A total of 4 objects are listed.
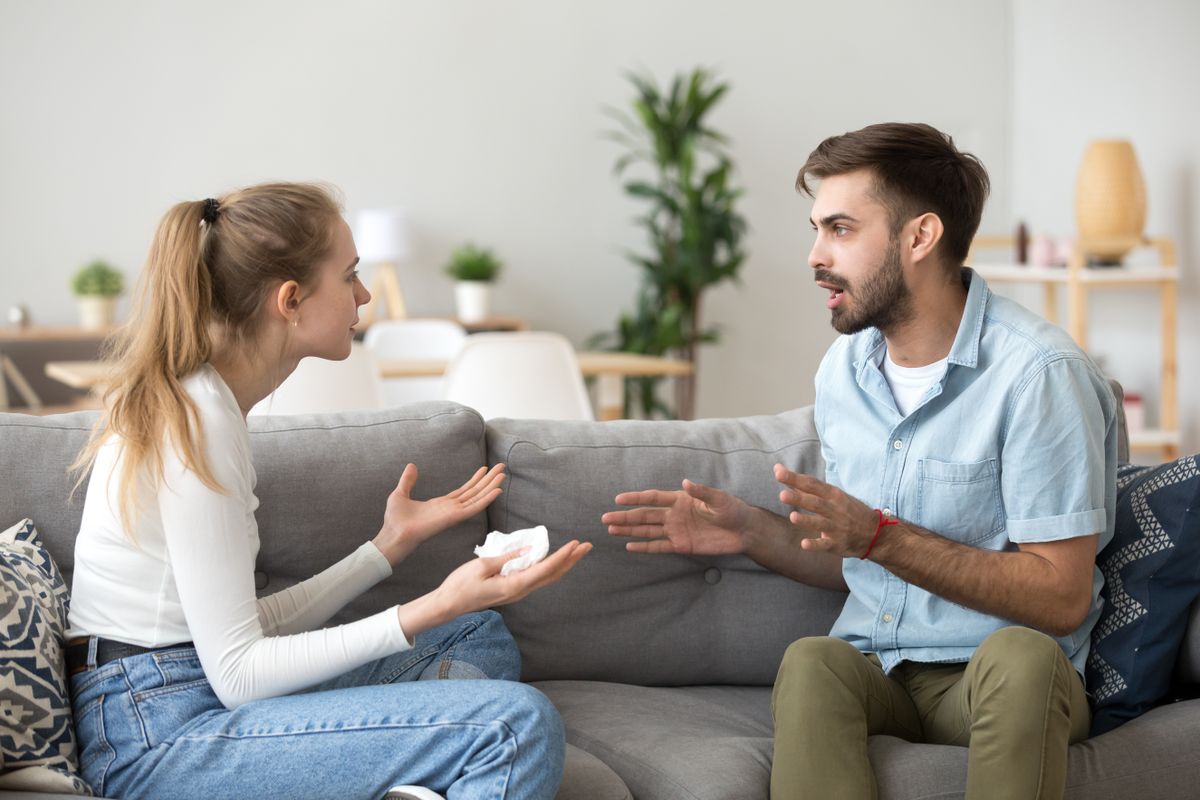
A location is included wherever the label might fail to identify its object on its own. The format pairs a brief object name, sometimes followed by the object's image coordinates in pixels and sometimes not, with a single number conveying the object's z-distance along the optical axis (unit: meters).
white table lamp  5.72
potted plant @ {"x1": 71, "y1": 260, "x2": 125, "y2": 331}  5.50
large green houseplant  5.83
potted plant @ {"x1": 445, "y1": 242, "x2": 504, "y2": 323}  5.99
